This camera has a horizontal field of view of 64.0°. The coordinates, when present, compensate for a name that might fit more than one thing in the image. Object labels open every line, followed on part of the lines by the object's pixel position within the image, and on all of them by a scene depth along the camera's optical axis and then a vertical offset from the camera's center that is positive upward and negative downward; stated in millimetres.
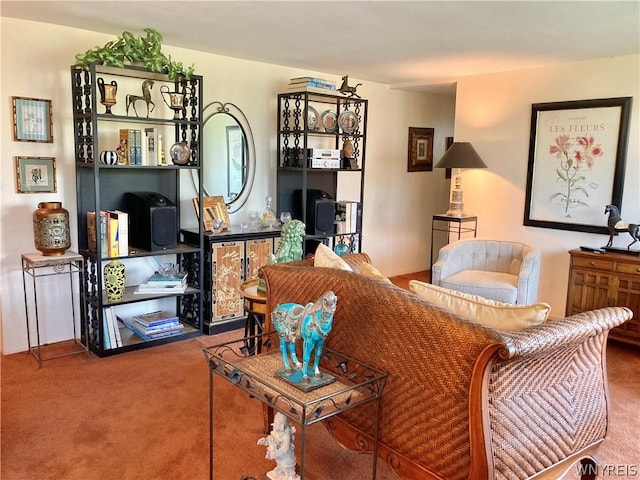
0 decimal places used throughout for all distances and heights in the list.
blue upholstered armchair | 3816 -718
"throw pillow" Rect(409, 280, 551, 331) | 1708 -443
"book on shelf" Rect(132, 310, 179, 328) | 3762 -1081
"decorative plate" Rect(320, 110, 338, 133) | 4742 +532
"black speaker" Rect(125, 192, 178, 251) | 3662 -338
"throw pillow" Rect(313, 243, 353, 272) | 2334 -380
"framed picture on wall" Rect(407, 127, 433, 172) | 6102 +365
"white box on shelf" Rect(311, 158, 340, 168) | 4535 +138
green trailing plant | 3221 +763
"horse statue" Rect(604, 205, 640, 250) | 3895 -297
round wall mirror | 4293 +183
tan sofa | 1552 -680
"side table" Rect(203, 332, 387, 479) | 1691 -741
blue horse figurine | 1731 -517
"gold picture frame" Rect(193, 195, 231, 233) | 4051 -291
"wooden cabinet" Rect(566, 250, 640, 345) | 3730 -756
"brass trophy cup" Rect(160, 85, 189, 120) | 3736 +534
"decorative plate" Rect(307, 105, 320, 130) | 4624 +534
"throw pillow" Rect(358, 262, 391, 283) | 2295 -423
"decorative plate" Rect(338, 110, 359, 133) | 4793 +536
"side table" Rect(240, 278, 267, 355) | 2791 -725
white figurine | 1996 -1061
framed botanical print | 4137 +183
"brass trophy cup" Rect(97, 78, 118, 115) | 3404 +529
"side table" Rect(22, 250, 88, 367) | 3295 -697
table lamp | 4738 +215
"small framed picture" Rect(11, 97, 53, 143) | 3355 +340
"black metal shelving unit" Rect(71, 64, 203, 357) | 3434 -21
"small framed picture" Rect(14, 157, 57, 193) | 3404 -23
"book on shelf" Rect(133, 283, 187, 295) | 3723 -841
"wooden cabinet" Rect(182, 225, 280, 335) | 3961 -729
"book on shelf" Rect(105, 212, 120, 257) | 3482 -426
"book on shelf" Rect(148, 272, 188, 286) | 3770 -778
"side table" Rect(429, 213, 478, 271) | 4984 -449
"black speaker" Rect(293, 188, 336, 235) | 4609 -310
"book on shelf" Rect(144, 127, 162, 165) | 3643 +190
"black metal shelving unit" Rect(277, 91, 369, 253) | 4559 +222
